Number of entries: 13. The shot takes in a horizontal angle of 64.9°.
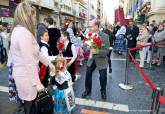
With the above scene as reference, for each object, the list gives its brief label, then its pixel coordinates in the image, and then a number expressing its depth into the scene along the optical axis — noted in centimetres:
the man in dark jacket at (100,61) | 292
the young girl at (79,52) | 525
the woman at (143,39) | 523
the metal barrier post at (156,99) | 147
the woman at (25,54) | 139
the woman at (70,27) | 498
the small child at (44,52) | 240
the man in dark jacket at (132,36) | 579
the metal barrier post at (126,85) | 357
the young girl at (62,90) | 235
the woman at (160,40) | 505
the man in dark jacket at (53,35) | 326
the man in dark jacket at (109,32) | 576
